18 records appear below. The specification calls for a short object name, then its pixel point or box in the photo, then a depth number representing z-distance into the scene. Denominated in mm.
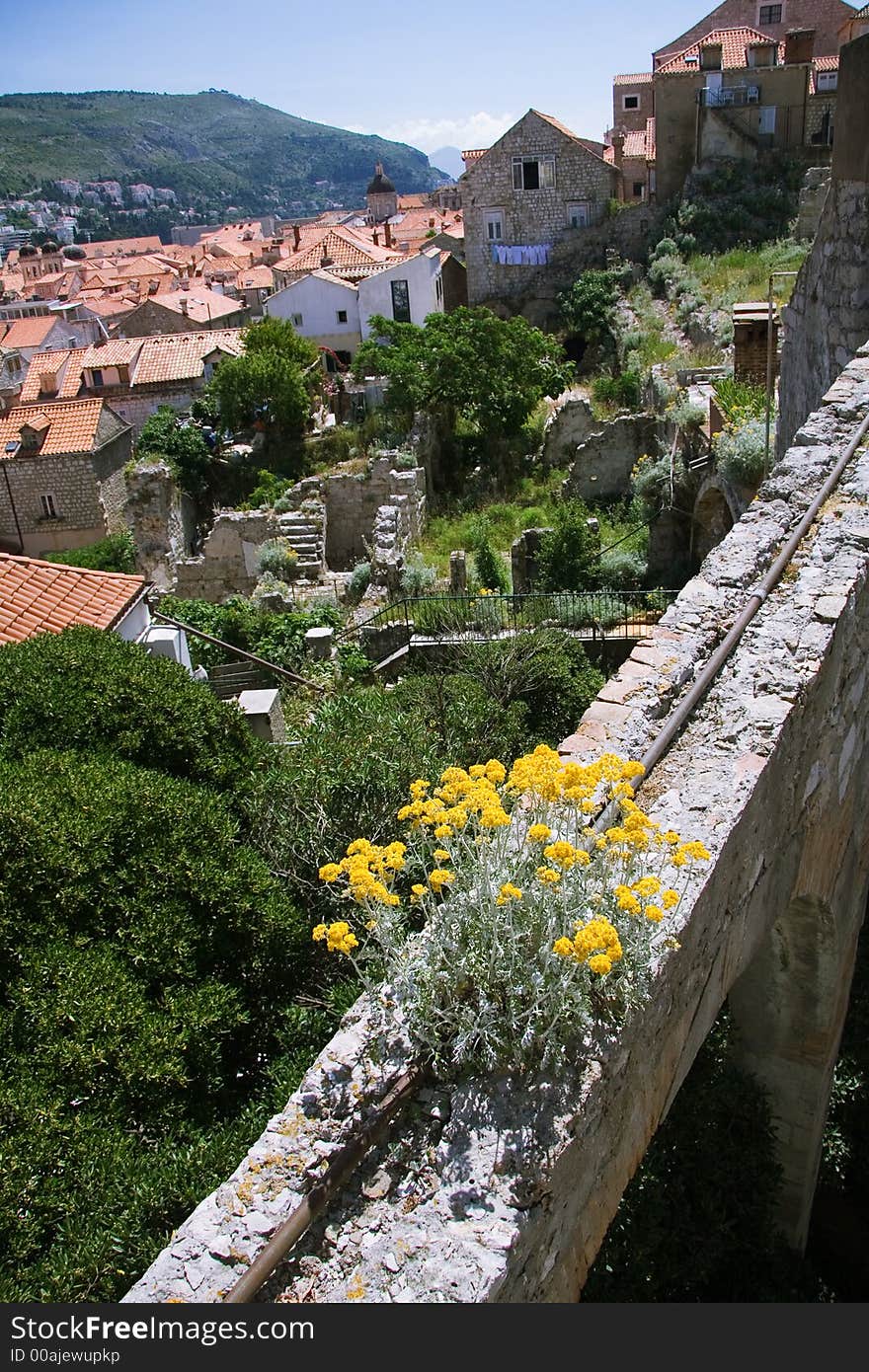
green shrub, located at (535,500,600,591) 17578
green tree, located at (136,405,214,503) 29484
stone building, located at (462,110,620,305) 33969
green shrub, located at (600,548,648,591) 17484
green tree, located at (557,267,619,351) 30562
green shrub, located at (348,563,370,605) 20219
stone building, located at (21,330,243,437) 37344
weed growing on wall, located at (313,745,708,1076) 3275
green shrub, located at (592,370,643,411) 24484
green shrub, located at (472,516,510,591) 18250
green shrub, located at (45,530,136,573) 28031
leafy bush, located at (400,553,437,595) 18922
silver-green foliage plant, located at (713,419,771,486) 13422
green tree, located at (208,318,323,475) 28406
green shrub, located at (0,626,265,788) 8031
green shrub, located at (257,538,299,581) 21219
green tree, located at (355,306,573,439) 24531
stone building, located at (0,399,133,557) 30344
